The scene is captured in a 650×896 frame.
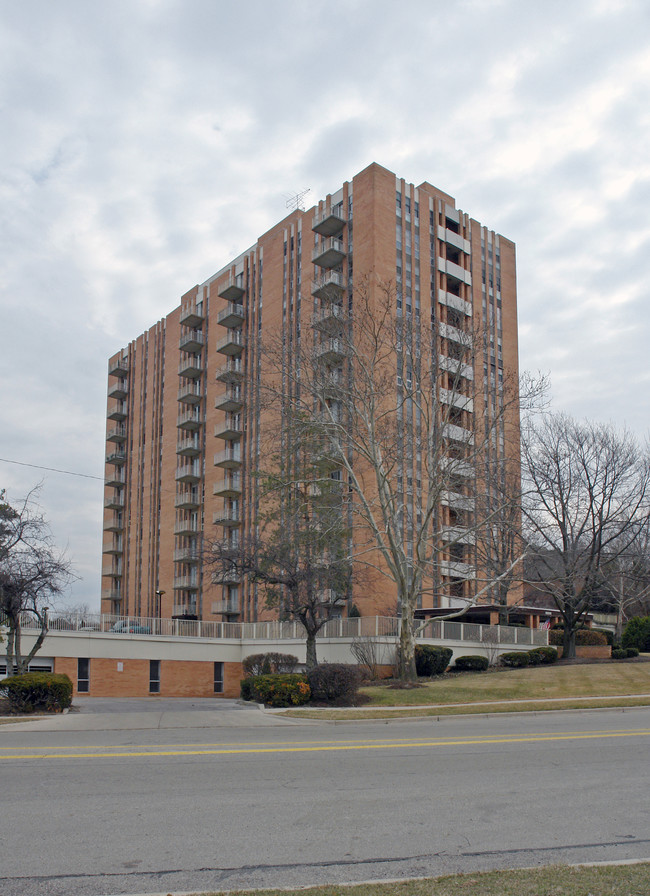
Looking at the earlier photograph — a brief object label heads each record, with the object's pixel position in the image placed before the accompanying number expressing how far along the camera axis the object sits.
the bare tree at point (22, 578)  21.77
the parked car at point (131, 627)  37.62
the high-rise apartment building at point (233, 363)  50.53
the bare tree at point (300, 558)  28.66
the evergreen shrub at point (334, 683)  21.17
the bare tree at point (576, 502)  35.78
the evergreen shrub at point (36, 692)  20.06
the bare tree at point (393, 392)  25.28
